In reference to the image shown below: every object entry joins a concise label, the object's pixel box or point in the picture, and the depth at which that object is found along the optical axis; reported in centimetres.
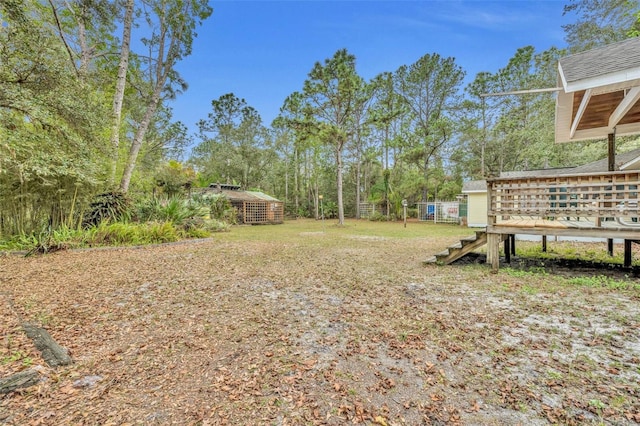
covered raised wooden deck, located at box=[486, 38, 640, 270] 383
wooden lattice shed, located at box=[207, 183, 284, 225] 1961
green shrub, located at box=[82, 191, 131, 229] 847
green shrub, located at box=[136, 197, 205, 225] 1009
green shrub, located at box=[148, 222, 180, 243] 848
